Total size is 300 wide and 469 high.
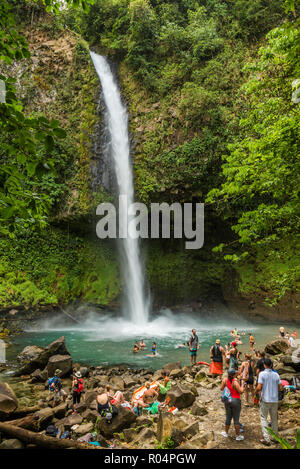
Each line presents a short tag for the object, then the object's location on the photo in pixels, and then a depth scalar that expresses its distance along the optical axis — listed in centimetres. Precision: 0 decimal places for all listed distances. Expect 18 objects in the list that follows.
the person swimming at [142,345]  1286
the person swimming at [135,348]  1237
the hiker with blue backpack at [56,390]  735
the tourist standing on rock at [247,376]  634
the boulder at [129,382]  838
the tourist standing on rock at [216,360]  797
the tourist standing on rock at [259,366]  605
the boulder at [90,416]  606
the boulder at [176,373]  877
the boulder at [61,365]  959
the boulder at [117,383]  820
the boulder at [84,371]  970
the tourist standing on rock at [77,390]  712
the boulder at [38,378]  925
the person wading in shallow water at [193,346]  997
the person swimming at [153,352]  1177
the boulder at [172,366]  965
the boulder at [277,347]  1049
